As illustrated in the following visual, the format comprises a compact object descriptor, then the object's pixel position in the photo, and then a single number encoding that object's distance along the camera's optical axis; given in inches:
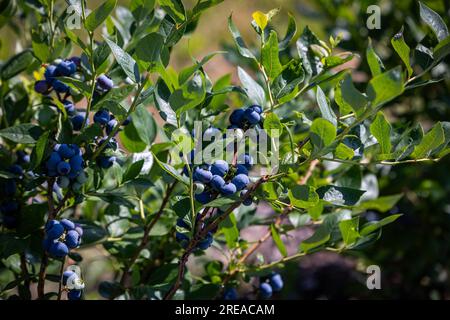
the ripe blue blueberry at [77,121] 41.1
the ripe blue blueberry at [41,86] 41.9
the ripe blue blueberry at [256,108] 38.2
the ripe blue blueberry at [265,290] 48.8
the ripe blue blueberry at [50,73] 41.0
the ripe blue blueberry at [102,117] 39.3
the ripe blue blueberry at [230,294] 49.2
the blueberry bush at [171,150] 34.8
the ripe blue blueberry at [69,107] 42.8
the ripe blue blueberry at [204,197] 36.3
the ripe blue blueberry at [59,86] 40.9
